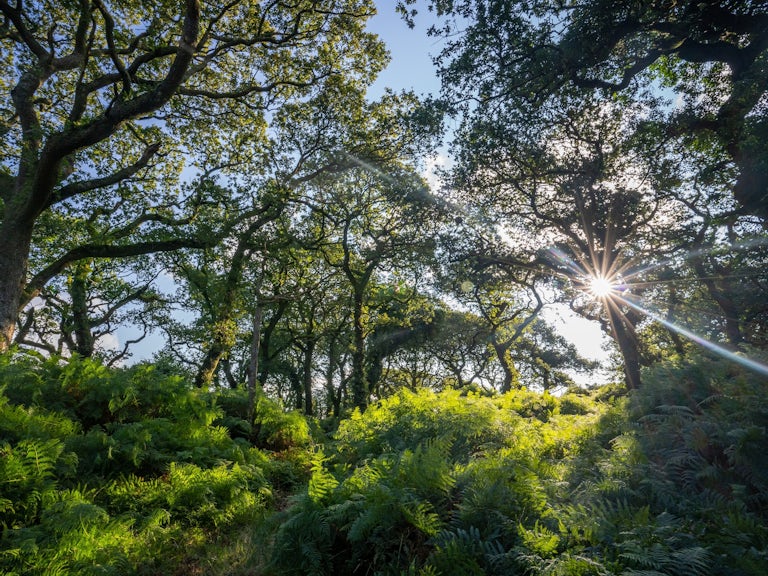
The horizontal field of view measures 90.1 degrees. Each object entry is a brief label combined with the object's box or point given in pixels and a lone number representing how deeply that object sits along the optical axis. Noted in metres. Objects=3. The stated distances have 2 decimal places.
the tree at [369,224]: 15.46
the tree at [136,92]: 9.42
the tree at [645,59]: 8.10
